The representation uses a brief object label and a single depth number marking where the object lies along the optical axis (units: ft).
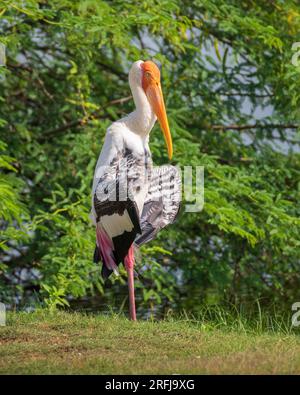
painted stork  23.04
